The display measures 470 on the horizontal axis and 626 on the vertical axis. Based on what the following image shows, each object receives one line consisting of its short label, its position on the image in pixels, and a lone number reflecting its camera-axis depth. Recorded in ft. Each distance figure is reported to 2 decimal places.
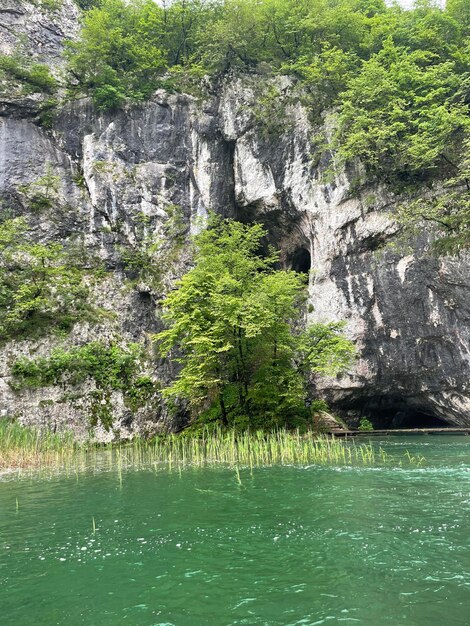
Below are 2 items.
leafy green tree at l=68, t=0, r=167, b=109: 87.71
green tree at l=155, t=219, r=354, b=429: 57.36
